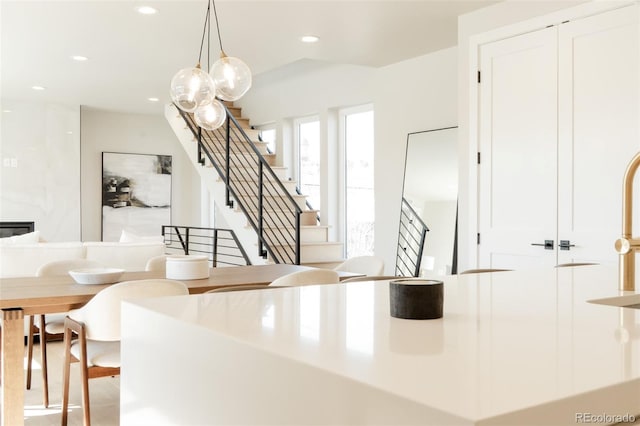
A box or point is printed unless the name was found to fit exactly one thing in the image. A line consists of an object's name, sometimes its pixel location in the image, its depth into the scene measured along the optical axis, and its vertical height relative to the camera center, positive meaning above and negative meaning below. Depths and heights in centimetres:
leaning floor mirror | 582 +7
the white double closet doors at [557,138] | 378 +51
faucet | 160 -8
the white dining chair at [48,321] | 354 -67
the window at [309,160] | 825 +75
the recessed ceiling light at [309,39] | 542 +157
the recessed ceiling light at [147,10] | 471 +159
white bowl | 322 -34
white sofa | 467 -33
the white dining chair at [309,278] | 299 -33
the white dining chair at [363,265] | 403 -35
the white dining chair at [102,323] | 279 -51
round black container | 108 -15
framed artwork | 1049 +35
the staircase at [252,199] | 631 +17
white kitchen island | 62 -18
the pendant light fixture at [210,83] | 379 +82
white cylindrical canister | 346 -31
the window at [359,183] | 746 +38
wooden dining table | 262 -41
